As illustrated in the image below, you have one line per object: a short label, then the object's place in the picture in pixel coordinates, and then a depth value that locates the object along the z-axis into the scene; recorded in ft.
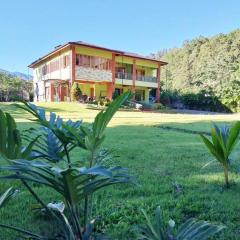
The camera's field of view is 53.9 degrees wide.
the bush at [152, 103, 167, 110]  66.31
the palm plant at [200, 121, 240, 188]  7.81
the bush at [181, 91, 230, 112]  74.37
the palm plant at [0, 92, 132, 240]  3.06
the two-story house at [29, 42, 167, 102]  64.13
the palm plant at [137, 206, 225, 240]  3.70
